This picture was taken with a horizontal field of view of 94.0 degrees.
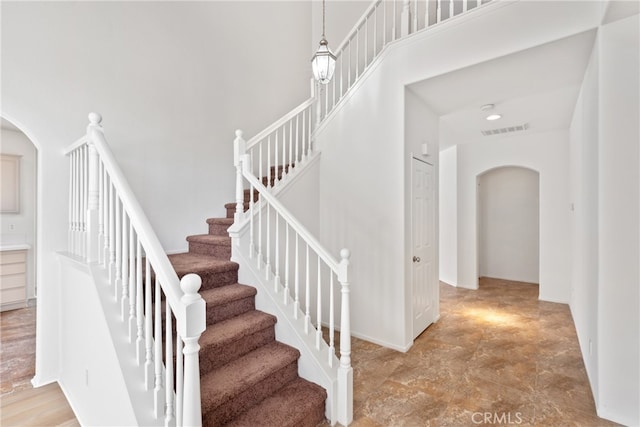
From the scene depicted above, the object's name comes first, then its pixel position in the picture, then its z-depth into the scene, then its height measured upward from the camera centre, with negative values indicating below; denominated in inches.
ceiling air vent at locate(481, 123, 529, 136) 185.8 +54.5
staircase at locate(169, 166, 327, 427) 73.0 -41.7
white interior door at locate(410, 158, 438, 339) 135.6 -15.0
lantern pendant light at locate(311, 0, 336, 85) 103.6 +53.4
